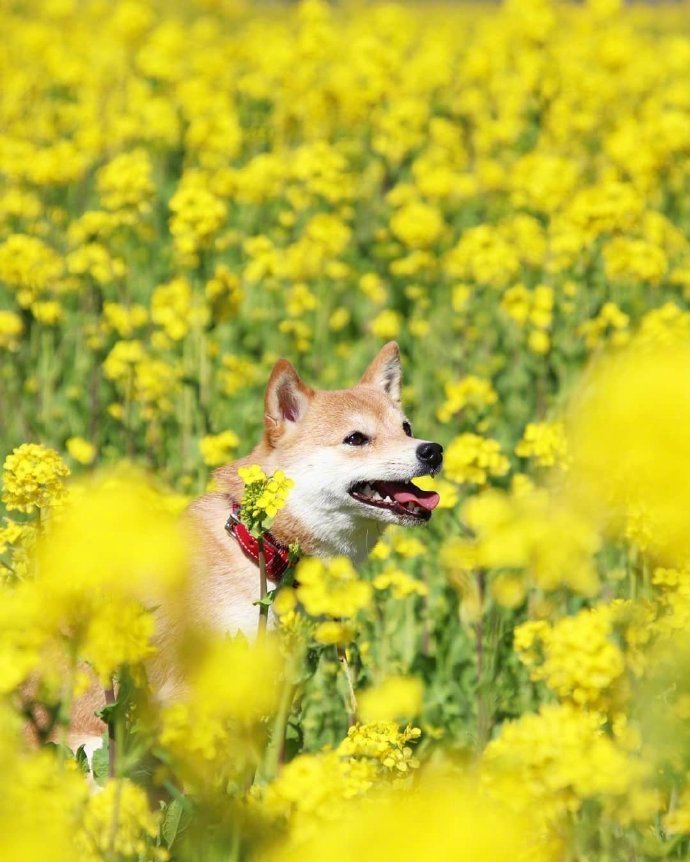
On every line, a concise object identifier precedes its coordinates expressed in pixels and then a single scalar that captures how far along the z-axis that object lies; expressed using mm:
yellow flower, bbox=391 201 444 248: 16844
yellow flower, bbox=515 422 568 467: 9500
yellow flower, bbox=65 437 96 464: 11266
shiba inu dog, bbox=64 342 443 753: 8945
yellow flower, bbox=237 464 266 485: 6238
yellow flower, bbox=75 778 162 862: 5289
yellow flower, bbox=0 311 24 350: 12500
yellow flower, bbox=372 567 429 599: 9273
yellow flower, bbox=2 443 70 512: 7141
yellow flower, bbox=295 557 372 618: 6059
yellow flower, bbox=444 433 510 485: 9539
